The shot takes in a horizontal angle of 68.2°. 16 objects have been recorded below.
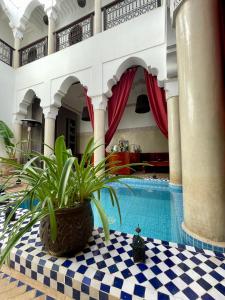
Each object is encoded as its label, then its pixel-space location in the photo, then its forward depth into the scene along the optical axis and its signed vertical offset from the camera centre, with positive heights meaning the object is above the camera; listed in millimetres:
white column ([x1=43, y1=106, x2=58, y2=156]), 5434 +1079
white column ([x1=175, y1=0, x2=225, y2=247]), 1436 +303
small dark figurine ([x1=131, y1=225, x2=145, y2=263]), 1042 -594
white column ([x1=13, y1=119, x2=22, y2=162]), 6105 +1040
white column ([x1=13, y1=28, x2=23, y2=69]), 6202 +4059
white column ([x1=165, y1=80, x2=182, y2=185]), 3730 +550
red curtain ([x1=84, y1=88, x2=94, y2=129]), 4911 +1464
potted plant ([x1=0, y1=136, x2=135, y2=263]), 962 -232
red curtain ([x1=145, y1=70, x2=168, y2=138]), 4191 +1425
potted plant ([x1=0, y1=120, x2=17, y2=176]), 5514 +712
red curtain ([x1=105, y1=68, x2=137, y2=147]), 4656 +1623
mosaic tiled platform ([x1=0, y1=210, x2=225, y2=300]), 845 -674
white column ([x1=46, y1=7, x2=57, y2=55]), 5555 +4324
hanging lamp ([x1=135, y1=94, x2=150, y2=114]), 5557 +1759
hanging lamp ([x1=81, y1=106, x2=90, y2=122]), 6261 +1591
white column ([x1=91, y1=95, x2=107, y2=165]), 4609 +1019
